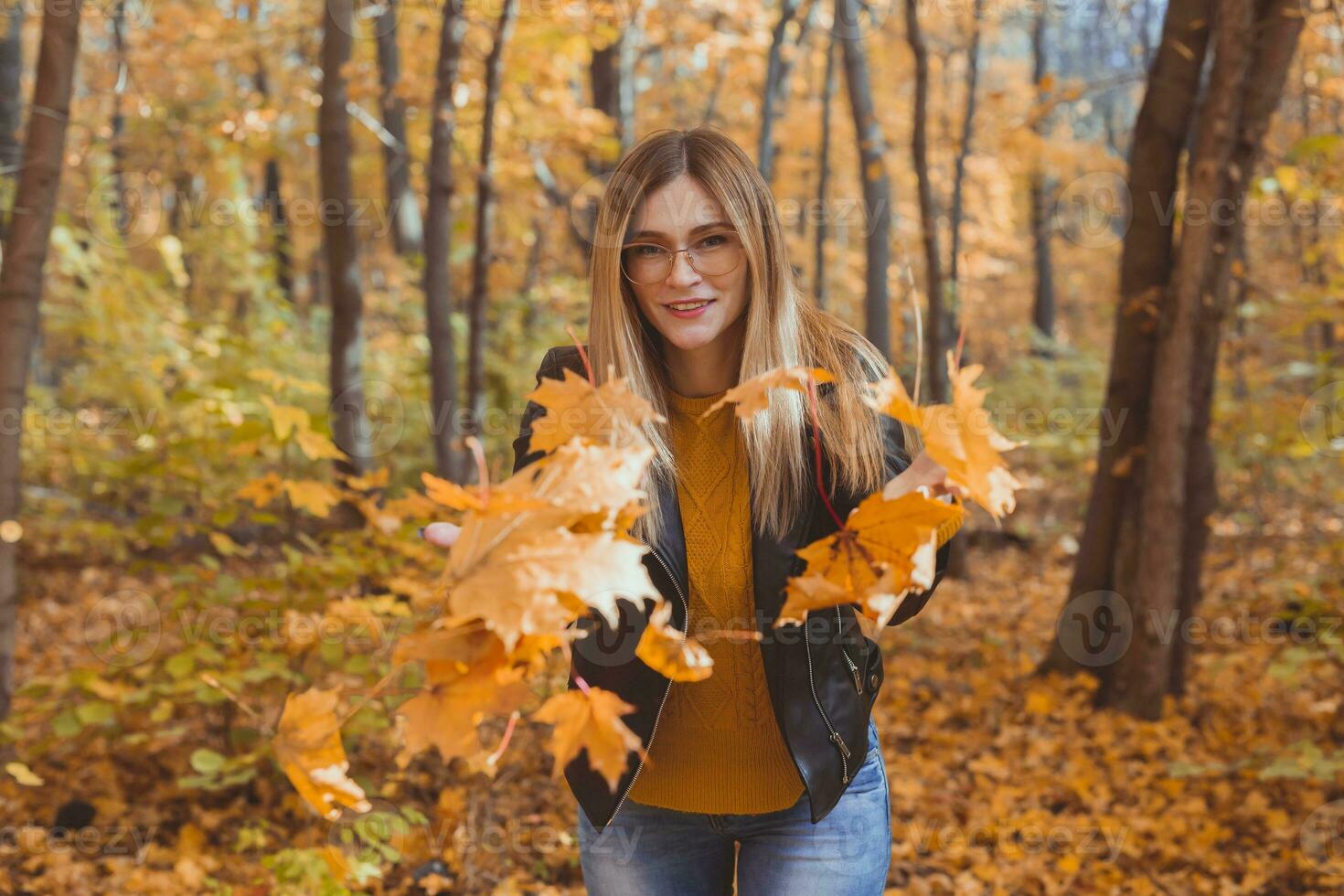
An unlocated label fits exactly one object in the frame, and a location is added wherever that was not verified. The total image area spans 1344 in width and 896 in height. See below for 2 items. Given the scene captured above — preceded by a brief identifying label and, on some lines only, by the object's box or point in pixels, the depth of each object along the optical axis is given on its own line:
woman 1.67
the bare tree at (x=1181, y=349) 4.49
